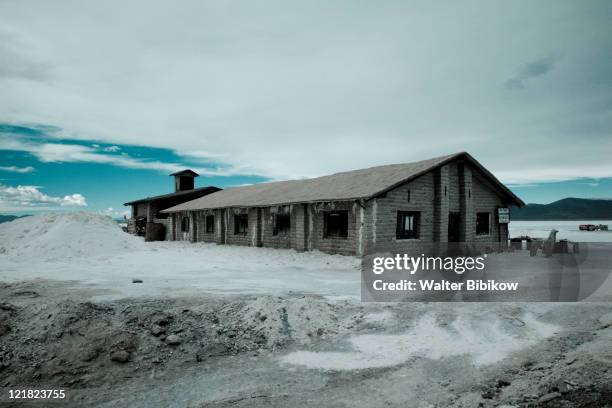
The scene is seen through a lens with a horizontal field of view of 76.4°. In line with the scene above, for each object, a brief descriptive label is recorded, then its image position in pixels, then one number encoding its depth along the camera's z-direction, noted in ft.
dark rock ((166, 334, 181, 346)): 22.54
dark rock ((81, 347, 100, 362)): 20.89
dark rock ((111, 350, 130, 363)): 20.71
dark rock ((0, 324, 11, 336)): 23.26
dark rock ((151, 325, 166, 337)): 23.22
